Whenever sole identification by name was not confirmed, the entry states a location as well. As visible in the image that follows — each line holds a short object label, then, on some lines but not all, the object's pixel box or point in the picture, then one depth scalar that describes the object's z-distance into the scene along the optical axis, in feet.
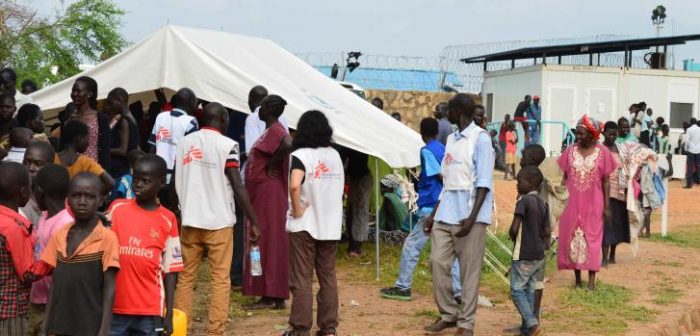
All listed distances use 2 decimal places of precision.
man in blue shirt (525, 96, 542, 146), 82.89
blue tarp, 98.47
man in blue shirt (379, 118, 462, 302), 28.55
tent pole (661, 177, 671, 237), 49.47
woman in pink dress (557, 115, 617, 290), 31.86
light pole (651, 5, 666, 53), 112.06
